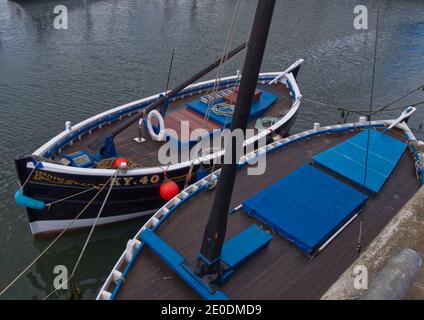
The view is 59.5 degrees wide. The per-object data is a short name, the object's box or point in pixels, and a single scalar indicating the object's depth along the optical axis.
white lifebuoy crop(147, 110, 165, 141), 20.25
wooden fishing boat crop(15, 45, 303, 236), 16.05
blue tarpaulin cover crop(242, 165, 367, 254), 13.51
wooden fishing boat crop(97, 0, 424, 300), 11.30
